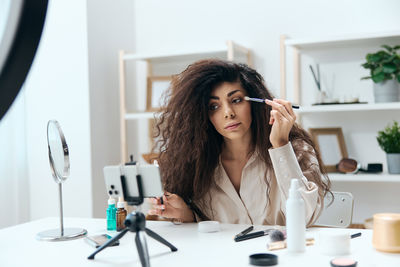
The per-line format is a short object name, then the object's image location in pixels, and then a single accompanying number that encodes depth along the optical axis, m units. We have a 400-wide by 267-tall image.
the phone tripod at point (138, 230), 1.03
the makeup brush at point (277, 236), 1.20
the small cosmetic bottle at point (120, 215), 1.48
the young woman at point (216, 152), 1.69
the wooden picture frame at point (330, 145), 2.45
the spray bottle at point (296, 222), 1.10
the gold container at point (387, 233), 1.06
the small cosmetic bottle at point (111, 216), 1.48
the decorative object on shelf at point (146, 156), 2.57
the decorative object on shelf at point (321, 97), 2.42
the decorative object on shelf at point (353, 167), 2.31
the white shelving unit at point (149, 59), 2.68
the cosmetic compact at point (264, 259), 1.01
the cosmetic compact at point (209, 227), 1.38
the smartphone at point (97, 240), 1.28
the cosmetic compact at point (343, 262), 0.96
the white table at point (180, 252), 1.06
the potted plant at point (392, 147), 2.23
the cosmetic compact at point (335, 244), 1.08
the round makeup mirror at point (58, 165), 1.41
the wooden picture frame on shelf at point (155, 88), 2.82
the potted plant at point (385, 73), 2.21
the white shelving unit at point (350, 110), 2.47
